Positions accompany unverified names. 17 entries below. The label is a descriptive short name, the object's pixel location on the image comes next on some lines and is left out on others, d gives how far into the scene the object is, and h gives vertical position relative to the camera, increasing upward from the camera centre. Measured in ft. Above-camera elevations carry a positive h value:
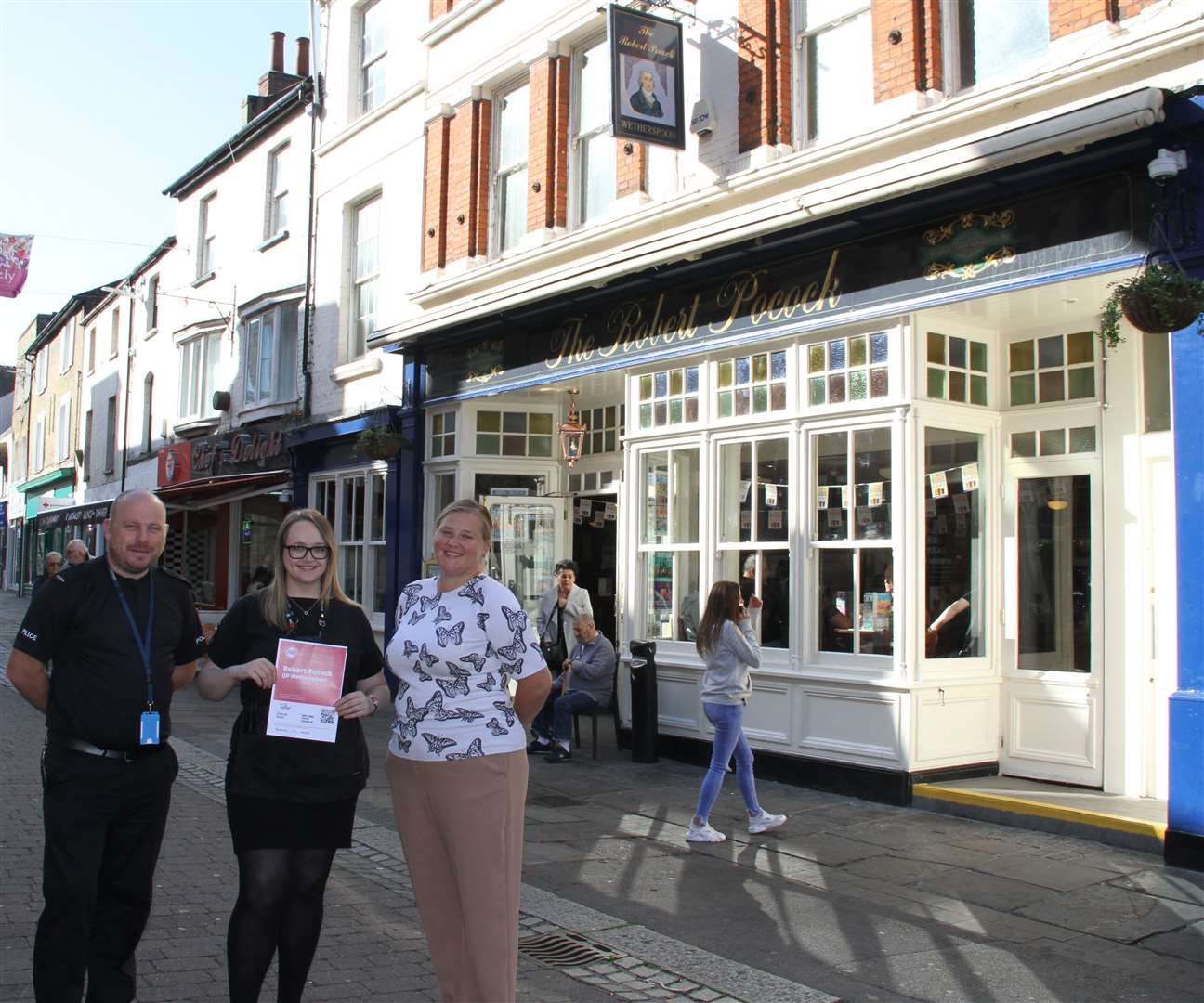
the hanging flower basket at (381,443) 46.19 +5.06
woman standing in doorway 36.60 -1.20
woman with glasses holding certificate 12.50 -1.96
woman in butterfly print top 12.64 -2.06
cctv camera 21.59 +7.52
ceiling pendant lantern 40.45 +4.57
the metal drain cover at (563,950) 16.76 -5.47
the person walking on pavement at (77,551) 43.24 +0.73
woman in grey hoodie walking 24.49 -2.41
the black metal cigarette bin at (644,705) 34.17 -3.76
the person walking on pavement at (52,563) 48.49 +0.30
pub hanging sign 32.50 +13.87
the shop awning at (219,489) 59.47 +4.40
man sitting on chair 34.30 -3.22
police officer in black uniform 12.85 -1.94
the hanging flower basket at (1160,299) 21.12 +5.01
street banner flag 57.41 +14.89
